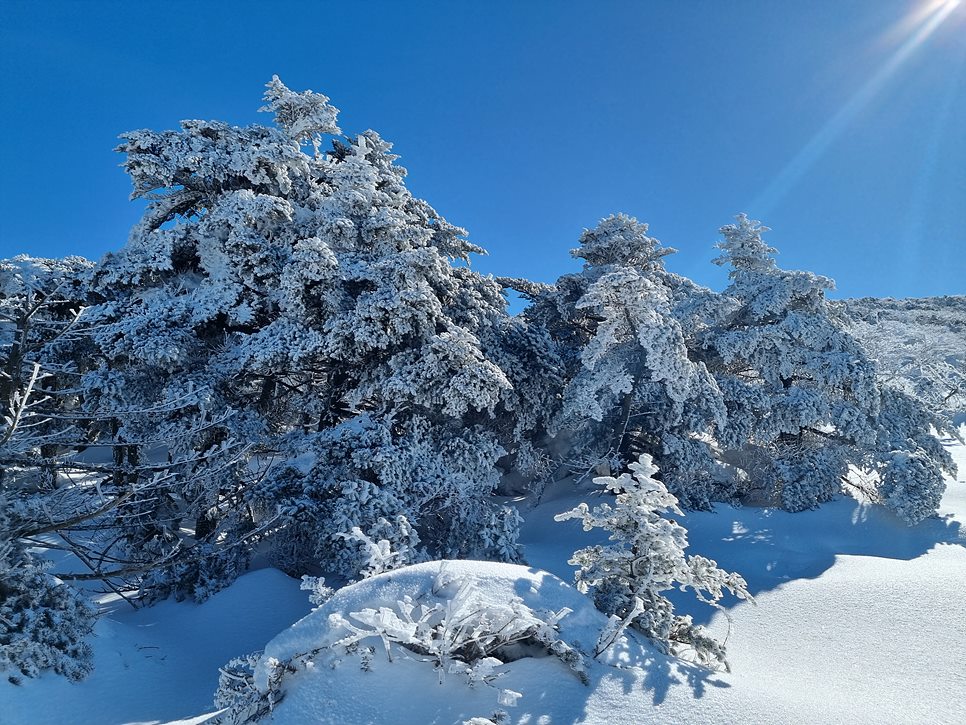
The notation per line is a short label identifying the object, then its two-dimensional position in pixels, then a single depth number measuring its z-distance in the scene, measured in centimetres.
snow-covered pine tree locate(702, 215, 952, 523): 1070
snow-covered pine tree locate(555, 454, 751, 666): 446
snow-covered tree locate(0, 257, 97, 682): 430
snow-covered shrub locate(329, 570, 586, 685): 314
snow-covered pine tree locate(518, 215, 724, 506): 934
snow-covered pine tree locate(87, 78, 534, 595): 794
